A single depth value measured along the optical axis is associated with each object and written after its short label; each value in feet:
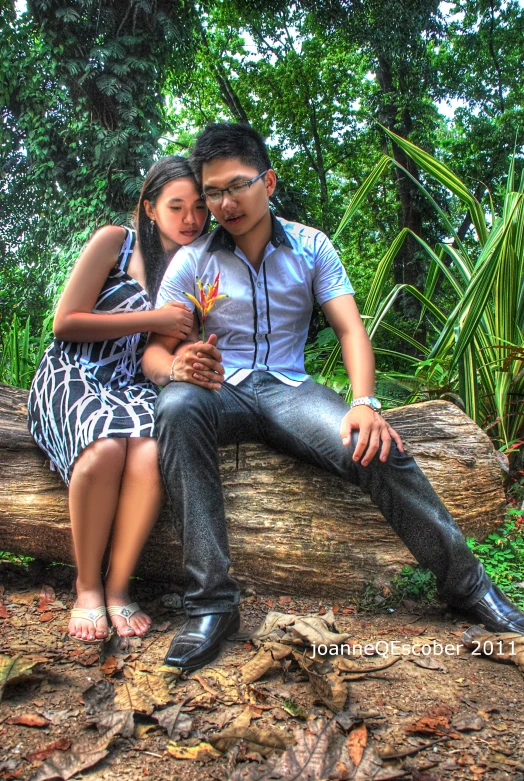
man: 5.88
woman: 6.20
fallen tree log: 6.91
